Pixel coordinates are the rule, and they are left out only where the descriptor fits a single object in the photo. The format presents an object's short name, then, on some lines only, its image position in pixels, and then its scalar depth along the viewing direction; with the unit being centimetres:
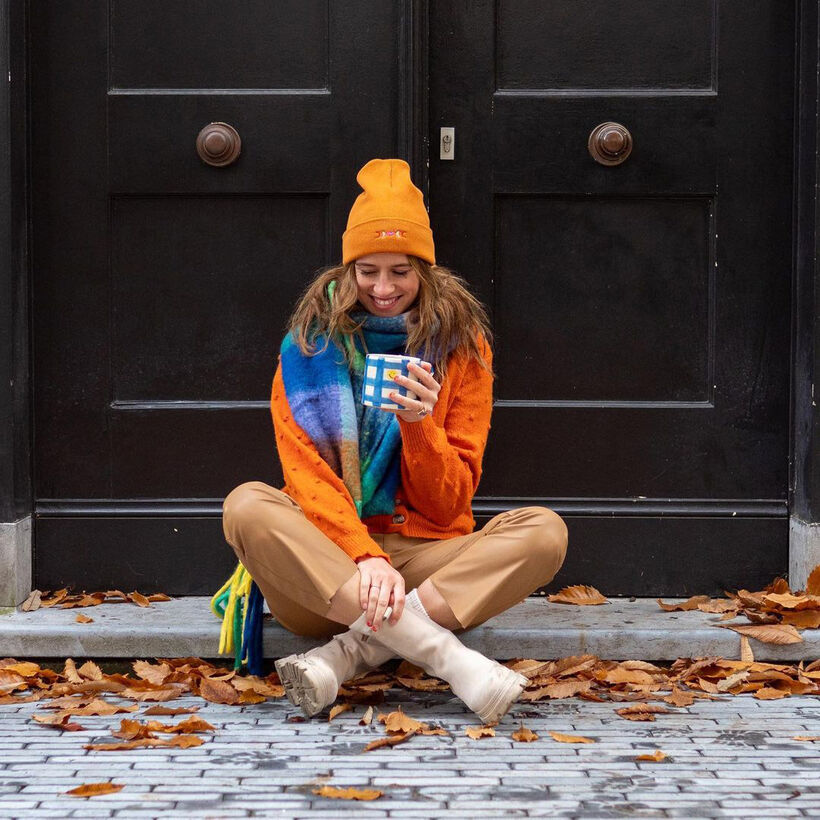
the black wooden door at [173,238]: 822
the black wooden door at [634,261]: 834
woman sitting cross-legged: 643
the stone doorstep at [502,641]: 740
